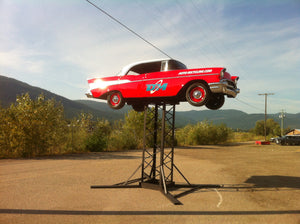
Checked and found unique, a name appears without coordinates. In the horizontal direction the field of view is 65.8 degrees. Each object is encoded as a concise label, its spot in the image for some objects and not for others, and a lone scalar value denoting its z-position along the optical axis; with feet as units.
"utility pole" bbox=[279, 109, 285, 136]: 244.83
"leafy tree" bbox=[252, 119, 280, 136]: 300.81
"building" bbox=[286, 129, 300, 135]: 245.18
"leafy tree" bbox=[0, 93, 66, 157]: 52.95
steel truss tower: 27.96
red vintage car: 23.23
